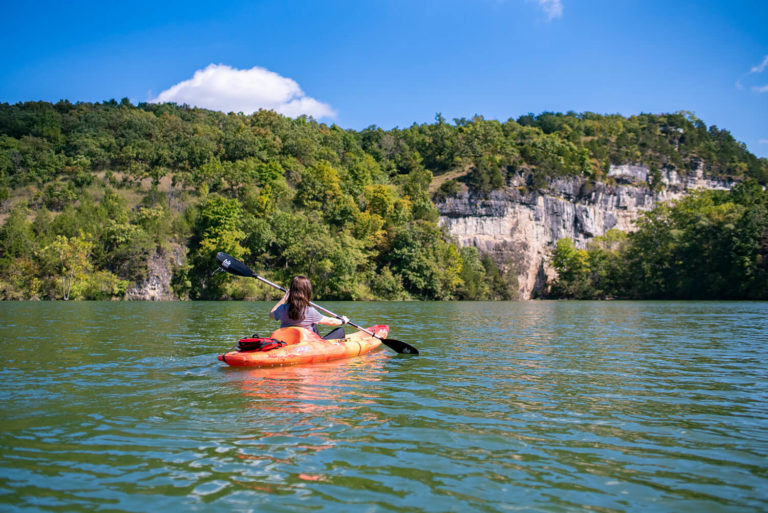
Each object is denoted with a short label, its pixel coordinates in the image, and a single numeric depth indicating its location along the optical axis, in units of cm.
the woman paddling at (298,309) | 970
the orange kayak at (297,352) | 896
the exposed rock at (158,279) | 4960
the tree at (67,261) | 4456
